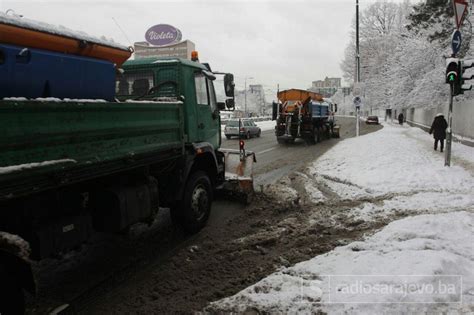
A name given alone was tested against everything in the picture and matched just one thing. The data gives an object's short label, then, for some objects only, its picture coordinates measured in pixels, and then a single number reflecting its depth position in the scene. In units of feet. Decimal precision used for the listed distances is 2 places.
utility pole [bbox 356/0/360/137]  81.71
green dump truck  10.11
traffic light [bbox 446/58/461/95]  35.88
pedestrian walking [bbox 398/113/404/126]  147.74
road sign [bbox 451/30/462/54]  34.68
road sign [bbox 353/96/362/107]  78.08
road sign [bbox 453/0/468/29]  34.06
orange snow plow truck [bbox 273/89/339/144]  75.51
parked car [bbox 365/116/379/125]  167.12
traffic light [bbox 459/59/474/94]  35.68
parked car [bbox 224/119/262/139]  96.48
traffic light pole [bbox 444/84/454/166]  36.76
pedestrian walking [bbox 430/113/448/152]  50.85
